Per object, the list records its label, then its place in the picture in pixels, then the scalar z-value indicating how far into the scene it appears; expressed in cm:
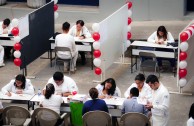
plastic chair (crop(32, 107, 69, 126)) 920
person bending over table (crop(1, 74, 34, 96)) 1009
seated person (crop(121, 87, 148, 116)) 921
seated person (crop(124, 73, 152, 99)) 982
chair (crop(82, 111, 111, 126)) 907
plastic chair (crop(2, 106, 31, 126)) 927
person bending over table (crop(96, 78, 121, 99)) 981
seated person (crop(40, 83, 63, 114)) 951
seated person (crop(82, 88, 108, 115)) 926
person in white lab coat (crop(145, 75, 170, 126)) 943
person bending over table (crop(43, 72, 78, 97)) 1022
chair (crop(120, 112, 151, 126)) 900
